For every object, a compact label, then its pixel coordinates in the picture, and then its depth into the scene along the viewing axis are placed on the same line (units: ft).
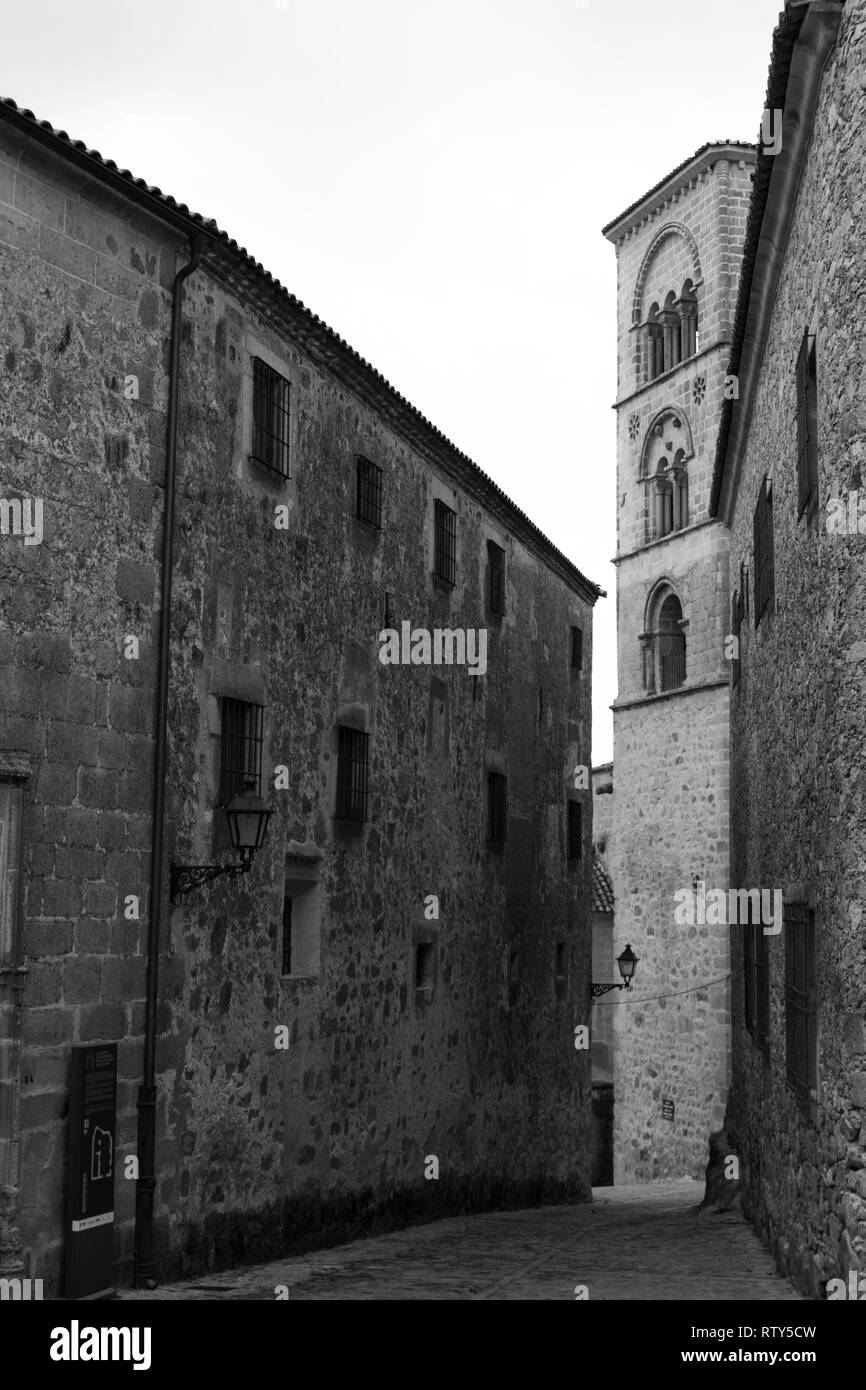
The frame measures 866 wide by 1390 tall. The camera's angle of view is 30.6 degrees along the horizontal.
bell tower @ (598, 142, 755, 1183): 97.55
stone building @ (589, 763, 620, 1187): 120.88
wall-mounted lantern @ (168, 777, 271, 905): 37.24
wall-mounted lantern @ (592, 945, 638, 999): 72.69
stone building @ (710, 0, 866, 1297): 27.27
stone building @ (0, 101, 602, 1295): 32.99
